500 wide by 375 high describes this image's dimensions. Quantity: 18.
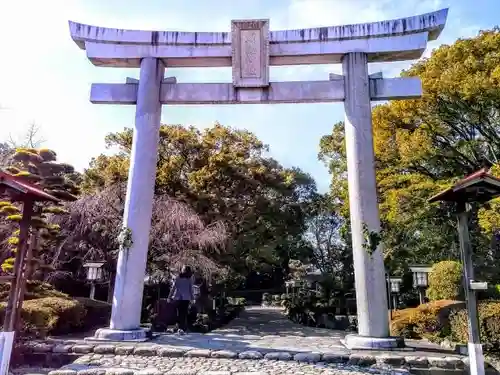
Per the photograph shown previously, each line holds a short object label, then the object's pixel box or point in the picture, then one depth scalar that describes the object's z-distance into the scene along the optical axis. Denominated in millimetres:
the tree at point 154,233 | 11750
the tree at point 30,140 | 17903
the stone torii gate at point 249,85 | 8258
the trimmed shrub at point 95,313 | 10766
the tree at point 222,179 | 14203
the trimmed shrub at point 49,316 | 7781
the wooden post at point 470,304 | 5598
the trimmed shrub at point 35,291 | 9016
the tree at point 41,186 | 8664
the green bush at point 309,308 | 15648
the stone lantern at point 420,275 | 11508
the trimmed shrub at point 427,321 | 9688
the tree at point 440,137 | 11938
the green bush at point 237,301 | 24422
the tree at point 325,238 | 30653
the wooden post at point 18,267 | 5551
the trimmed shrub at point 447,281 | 12023
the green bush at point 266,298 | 30623
